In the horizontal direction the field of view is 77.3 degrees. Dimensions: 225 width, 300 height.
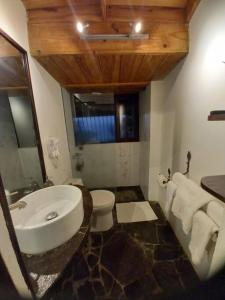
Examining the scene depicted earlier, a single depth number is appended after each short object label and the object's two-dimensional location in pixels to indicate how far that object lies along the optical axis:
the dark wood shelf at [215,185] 0.62
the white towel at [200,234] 0.82
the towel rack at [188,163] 1.36
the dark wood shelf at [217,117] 0.67
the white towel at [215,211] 0.82
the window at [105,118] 2.63
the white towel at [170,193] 1.27
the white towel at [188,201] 0.96
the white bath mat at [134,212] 2.04
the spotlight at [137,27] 1.05
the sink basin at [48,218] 0.67
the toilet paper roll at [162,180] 1.70
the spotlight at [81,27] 1.00
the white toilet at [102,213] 1.79
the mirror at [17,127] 0.88
